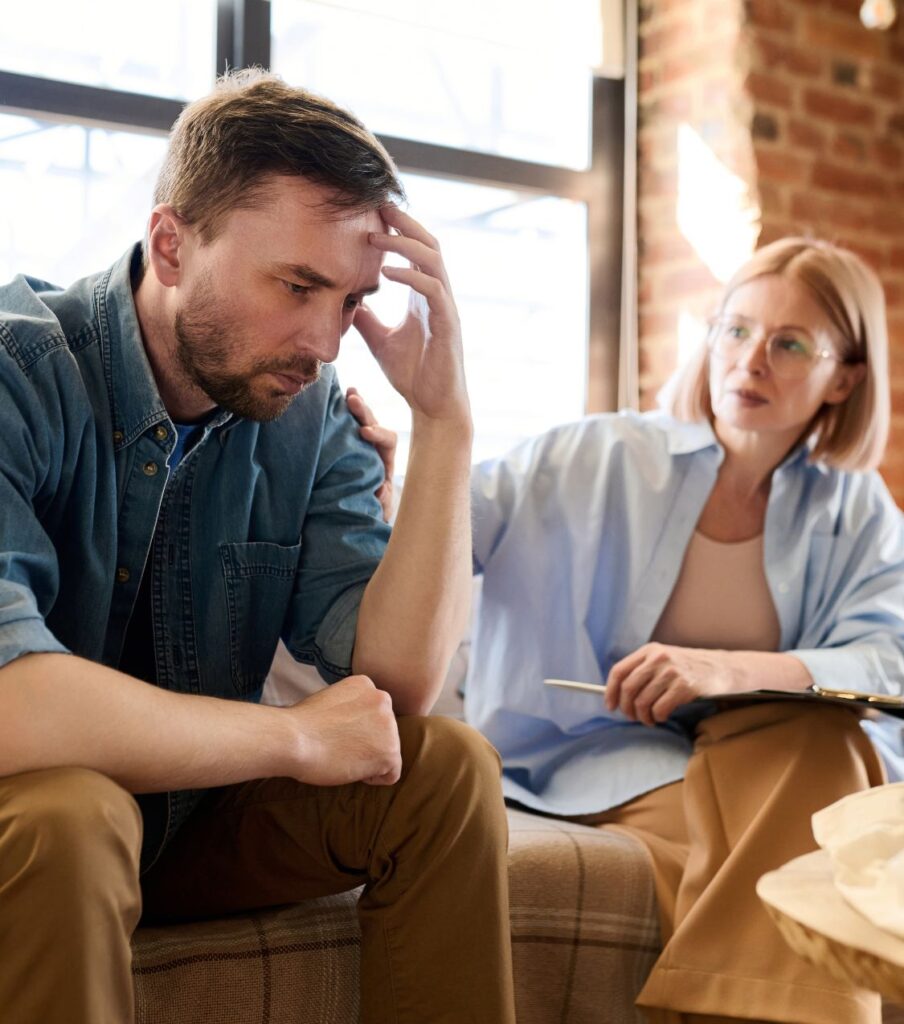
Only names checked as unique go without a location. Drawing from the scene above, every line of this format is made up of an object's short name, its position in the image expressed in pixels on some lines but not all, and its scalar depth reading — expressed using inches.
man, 48.3
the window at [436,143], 106.7
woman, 76.9
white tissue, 36.2
